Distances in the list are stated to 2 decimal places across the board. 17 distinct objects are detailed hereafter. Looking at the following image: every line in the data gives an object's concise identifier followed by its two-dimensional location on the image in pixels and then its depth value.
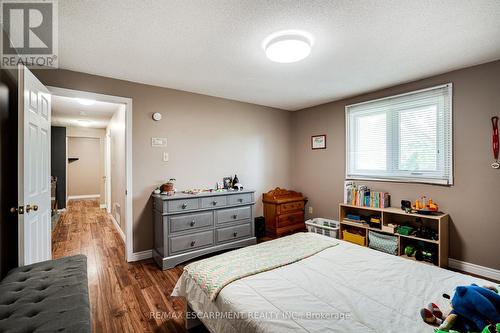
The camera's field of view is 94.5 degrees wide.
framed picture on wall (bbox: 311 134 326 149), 4.39
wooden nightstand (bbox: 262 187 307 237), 4.23
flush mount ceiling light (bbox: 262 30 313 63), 2.02
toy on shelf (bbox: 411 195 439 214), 2.90
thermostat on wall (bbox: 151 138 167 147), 3.33
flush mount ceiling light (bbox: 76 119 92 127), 6.09
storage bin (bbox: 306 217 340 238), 3.82
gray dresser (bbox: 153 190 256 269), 2.94
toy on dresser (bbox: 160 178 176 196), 3.20
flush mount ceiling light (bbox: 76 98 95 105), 4.05
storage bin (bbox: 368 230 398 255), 3.07
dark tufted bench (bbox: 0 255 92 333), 1.14
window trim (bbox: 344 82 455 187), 2.87
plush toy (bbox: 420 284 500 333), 1.04
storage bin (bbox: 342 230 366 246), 3.41
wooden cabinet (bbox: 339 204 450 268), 2.76
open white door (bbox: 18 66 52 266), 1.78
